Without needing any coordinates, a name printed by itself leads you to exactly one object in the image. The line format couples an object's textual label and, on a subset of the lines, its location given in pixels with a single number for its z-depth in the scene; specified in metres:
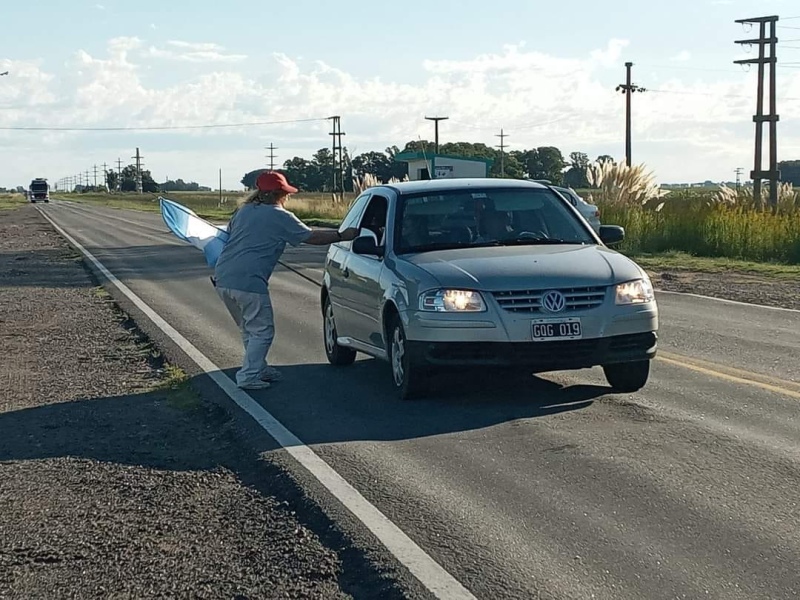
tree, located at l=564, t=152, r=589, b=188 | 94.44
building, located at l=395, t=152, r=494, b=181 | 51.38
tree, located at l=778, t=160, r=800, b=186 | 115.20
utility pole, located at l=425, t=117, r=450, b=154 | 76.12
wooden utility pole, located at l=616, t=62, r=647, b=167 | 58.47
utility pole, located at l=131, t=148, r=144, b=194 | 183.20
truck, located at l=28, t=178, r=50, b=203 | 139.50
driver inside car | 10.05
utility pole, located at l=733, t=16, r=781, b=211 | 40.16
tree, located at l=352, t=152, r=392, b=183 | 100.19
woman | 10.15
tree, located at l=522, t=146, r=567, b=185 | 101.88
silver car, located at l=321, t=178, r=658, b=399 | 8.77
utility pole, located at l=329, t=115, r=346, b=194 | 89.38
